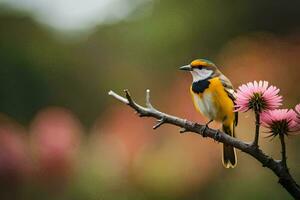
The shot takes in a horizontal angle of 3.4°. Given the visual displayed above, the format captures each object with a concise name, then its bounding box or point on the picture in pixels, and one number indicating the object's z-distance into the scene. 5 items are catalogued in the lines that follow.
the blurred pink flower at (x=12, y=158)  12.94
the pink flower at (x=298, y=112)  5.73
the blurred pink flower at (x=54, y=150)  13.99
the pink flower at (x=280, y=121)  5.76
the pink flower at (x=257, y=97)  5.75
